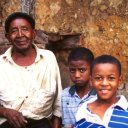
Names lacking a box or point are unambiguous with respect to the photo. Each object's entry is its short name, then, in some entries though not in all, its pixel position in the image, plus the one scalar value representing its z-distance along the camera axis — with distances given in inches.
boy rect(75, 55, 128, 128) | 115.2
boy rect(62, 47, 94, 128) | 142.3
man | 146.3
